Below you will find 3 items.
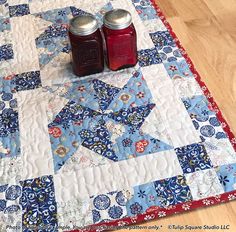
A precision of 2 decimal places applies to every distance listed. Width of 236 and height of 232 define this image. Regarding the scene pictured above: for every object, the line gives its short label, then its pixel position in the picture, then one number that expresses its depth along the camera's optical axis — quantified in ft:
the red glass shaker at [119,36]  2.47
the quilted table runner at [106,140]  2.02
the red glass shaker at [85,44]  2.44
